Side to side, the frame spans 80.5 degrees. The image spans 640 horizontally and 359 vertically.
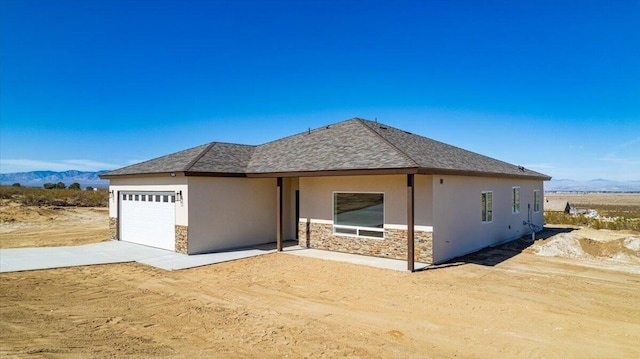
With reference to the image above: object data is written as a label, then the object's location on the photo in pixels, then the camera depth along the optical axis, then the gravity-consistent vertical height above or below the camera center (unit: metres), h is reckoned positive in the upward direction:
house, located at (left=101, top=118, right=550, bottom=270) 11.71 -0.50
